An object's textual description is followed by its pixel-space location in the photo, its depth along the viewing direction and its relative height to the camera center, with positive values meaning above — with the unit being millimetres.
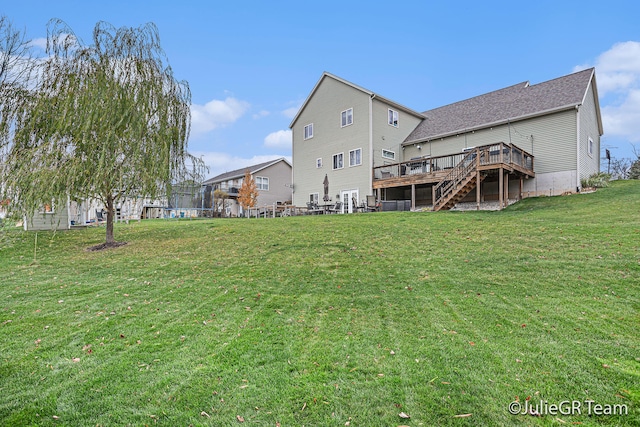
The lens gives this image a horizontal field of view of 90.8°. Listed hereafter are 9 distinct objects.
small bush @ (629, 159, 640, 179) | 25738 +3216
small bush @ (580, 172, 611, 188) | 16047 +1406
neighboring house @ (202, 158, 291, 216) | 33000 +3203
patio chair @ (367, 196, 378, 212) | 18500 +488
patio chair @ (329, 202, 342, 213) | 20303 +298
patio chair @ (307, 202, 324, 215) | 21047 +329
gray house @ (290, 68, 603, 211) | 15891 +4276
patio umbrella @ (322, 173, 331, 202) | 20469 +1588
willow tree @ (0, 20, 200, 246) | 8562 +2692
